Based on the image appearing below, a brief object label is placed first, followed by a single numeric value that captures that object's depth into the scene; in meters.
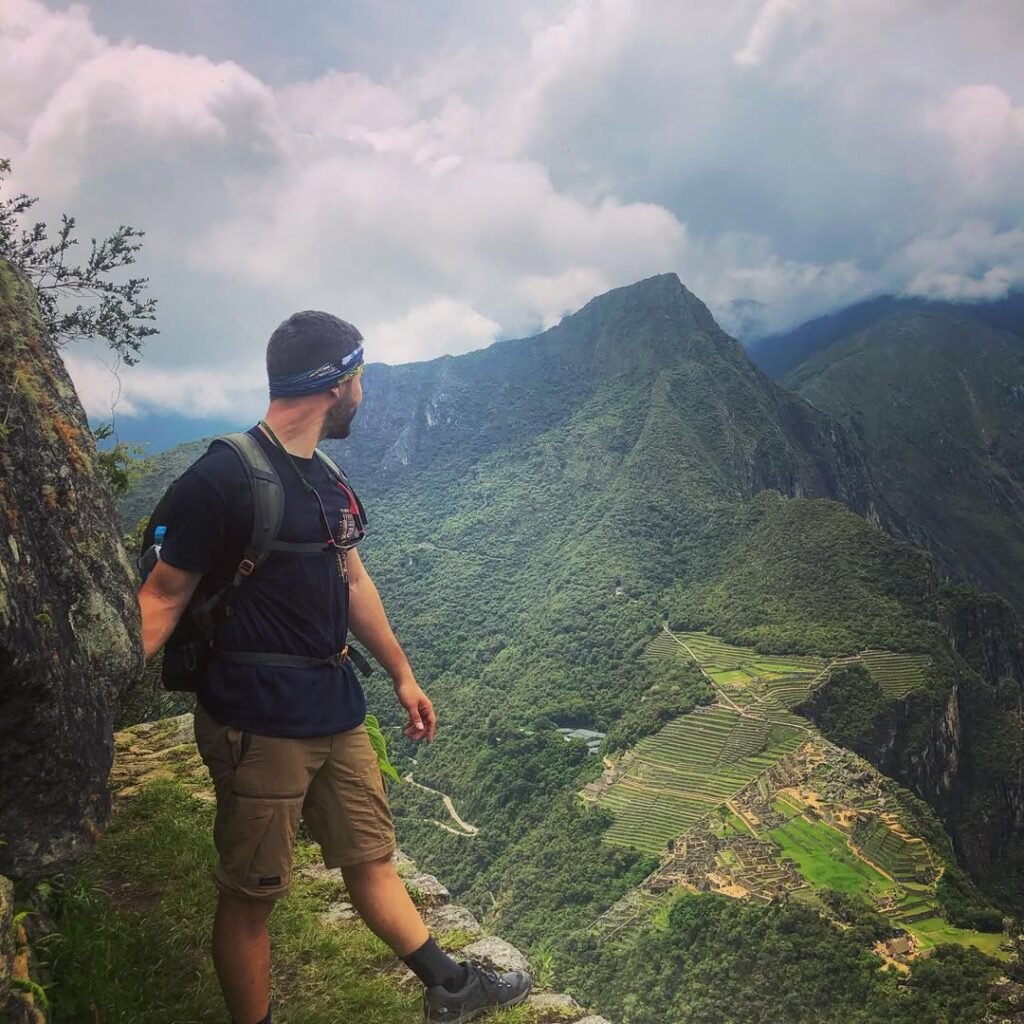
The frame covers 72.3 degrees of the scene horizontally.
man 1.90
